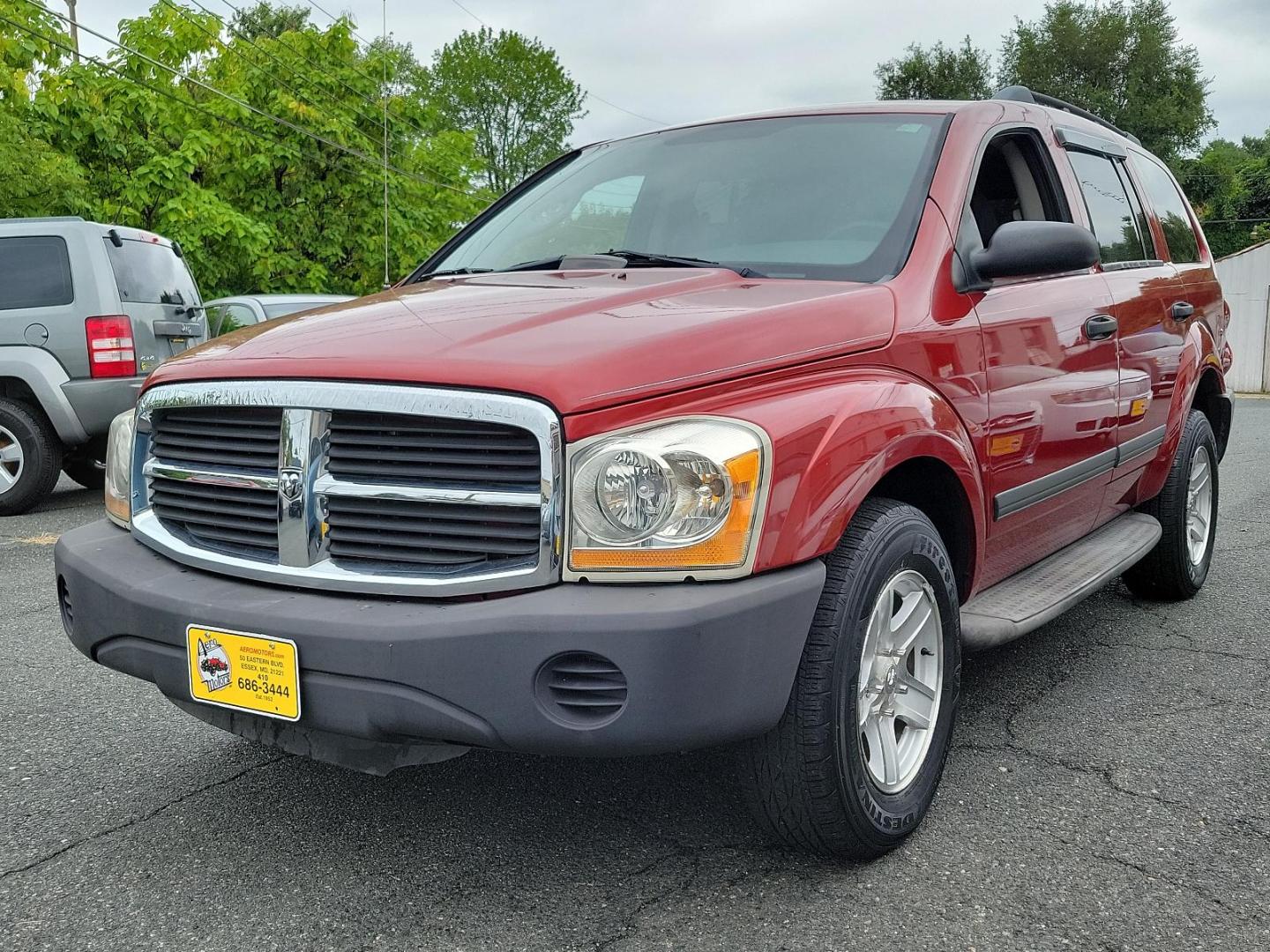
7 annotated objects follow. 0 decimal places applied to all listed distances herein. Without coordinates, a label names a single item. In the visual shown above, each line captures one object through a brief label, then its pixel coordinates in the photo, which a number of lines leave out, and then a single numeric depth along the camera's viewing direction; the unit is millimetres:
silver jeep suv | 7789
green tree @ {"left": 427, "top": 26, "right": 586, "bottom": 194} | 56406
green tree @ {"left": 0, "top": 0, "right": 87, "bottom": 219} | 14461
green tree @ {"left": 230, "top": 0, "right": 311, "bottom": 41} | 50188
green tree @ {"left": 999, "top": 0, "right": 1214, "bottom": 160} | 55531
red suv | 2191
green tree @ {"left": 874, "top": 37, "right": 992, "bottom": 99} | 56812
